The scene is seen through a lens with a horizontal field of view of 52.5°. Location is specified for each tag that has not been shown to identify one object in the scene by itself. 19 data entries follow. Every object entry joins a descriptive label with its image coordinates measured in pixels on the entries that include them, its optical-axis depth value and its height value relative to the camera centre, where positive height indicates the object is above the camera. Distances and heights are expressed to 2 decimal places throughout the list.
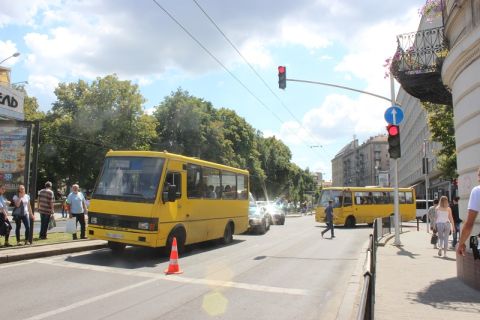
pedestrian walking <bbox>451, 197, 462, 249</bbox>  16.45 -0.49
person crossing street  21.44 -0.38
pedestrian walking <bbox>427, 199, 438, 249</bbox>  15.68 -0.70
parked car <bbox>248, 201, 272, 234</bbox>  22.88 -0.65
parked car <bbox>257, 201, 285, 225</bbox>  32.94 -0.71
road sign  15.74 +2.94
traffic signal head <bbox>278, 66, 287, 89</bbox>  20.09 +5.31
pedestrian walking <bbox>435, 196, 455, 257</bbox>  13.75 -0.41
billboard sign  14.38 +1.61
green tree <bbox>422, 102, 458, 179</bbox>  21.23 +3.56
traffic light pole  16.65 +0.36
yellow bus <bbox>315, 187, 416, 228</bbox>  31.02 +0.11
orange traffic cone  10.35 -1.26
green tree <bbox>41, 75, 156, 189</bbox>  50.94 +8.17
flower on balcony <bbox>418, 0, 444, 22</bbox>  11.28 +4.63
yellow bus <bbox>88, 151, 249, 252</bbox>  12.02 +0.11
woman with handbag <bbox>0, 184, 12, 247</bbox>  12.67 -0.31
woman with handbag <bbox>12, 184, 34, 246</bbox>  13.36 -0.19
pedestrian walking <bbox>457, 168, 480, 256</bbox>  5.28 -0.11
